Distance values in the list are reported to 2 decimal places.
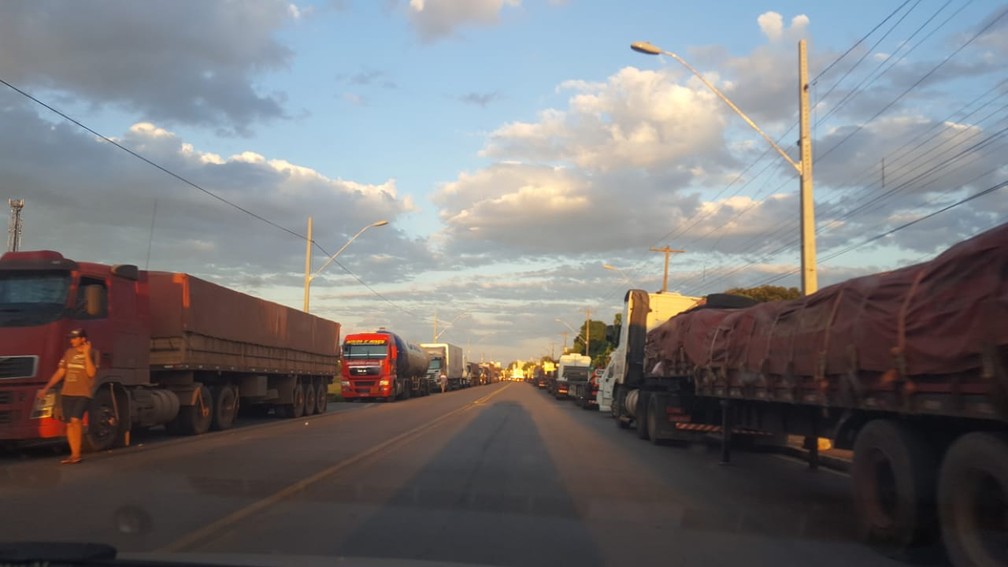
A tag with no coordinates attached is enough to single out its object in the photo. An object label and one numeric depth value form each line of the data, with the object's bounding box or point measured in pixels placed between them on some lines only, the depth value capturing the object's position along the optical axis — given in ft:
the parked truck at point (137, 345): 40.81
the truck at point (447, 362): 207.10
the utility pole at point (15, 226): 142.61
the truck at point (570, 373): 155.43
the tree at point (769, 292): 175.55
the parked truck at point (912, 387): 20.26
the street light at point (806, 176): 56.13
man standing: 39.91
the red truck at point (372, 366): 131.54
